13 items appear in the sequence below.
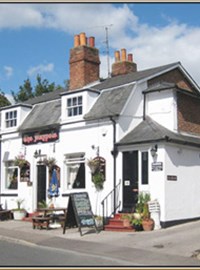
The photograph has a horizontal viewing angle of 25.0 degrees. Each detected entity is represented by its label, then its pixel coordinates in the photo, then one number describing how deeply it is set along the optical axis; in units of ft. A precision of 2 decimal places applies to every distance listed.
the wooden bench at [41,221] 54.75
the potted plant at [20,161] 69.21
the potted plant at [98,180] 57.57
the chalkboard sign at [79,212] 49.11
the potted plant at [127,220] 51.49
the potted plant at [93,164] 58.13
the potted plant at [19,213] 66.54
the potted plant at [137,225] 50.52
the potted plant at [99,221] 53.01
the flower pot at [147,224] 50.24
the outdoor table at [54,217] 55.04
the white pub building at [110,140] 54.29
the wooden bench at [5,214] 67.14
